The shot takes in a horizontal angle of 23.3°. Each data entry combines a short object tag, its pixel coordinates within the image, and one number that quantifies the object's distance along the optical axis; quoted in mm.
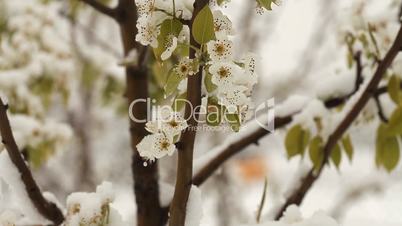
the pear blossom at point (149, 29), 869
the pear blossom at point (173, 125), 854
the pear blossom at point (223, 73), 838
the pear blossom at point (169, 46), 851
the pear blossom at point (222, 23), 867
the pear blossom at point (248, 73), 865
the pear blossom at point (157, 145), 861
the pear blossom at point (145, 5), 875
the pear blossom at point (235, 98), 862
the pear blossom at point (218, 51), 831
